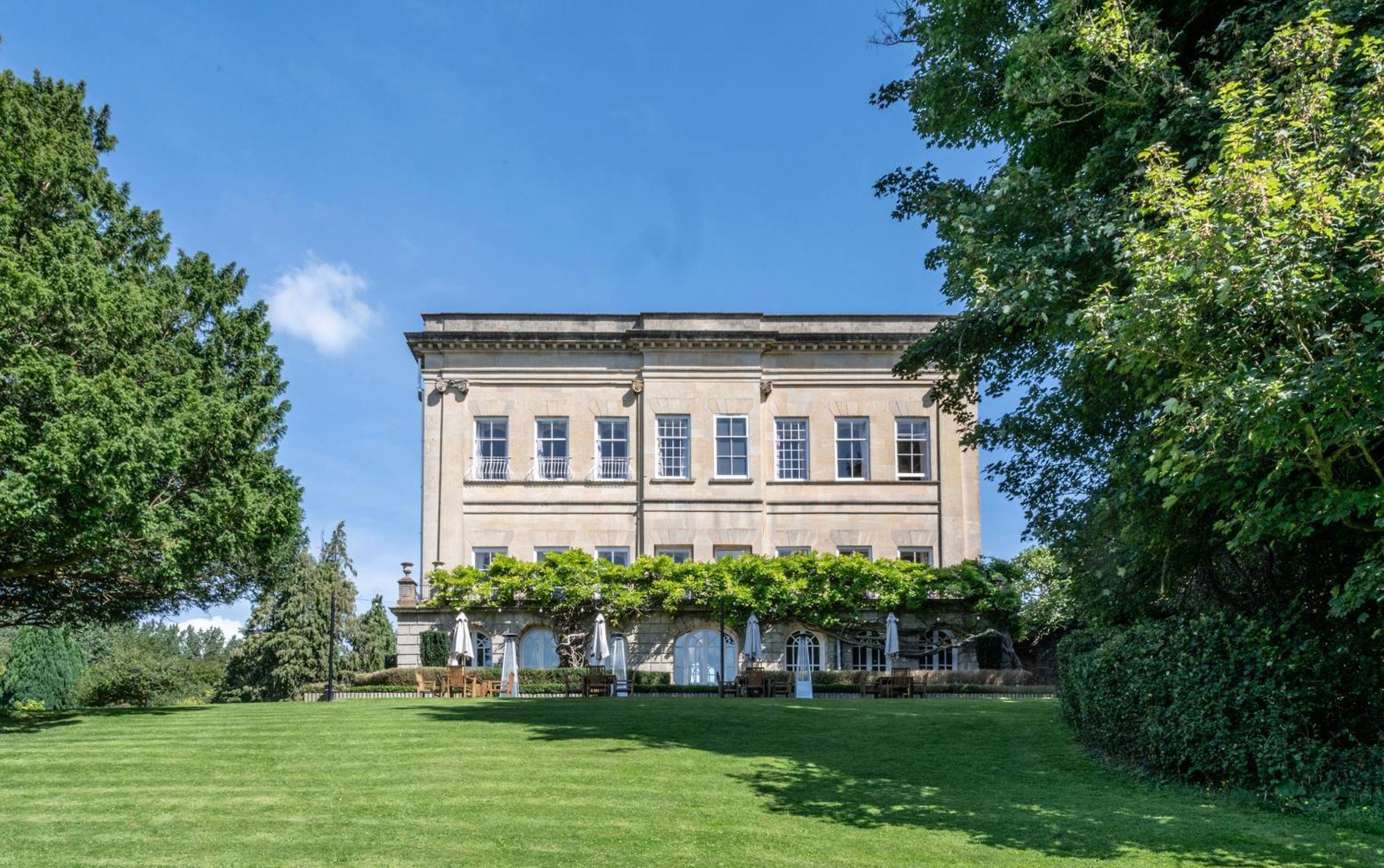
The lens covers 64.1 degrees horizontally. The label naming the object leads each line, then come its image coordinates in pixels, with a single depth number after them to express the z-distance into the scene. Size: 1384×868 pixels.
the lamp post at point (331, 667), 24.97
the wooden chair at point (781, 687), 27.16
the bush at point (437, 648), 32.94
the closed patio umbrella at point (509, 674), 26.31
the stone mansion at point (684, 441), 35.62
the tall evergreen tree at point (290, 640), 37.97
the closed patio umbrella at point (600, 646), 28.06
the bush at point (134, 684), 32.38
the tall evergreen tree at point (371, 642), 40.53
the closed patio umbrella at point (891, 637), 28.77
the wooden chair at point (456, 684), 25.44
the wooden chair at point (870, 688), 26.23
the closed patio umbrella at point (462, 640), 27.67
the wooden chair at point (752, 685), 25.48
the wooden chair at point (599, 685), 25.33
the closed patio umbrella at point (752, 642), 27.88
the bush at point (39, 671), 32.25
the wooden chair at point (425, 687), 26.29
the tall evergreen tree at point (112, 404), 15.57
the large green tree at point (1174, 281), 9.34
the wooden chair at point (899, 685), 25.17
